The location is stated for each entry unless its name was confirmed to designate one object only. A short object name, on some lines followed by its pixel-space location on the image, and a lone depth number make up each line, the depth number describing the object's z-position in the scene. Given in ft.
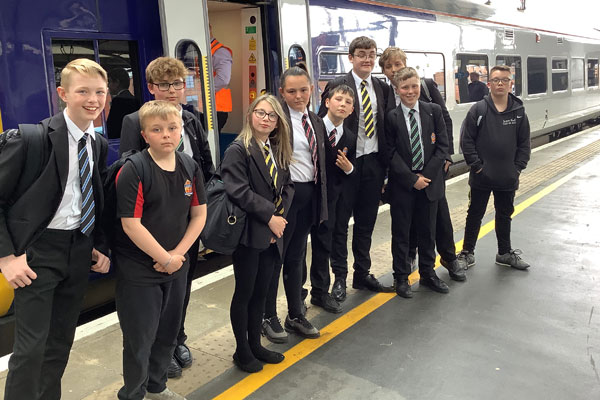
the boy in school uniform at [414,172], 13.76
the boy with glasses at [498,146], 15.76
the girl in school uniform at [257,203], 9.96
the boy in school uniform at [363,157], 13.56
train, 12.00
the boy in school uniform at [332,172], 12.31
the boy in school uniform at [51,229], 7.52
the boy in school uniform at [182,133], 9.63
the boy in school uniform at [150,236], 8.21
